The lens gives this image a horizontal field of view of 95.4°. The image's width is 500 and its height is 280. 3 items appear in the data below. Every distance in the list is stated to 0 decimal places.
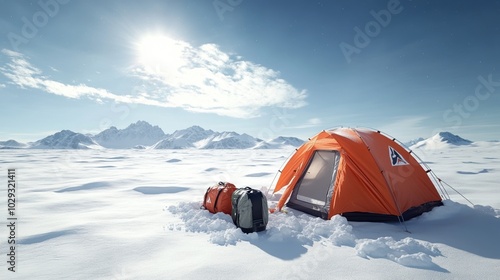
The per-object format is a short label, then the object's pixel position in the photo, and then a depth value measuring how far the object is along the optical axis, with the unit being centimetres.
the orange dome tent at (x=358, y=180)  552
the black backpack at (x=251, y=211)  486
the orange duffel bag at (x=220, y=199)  602
